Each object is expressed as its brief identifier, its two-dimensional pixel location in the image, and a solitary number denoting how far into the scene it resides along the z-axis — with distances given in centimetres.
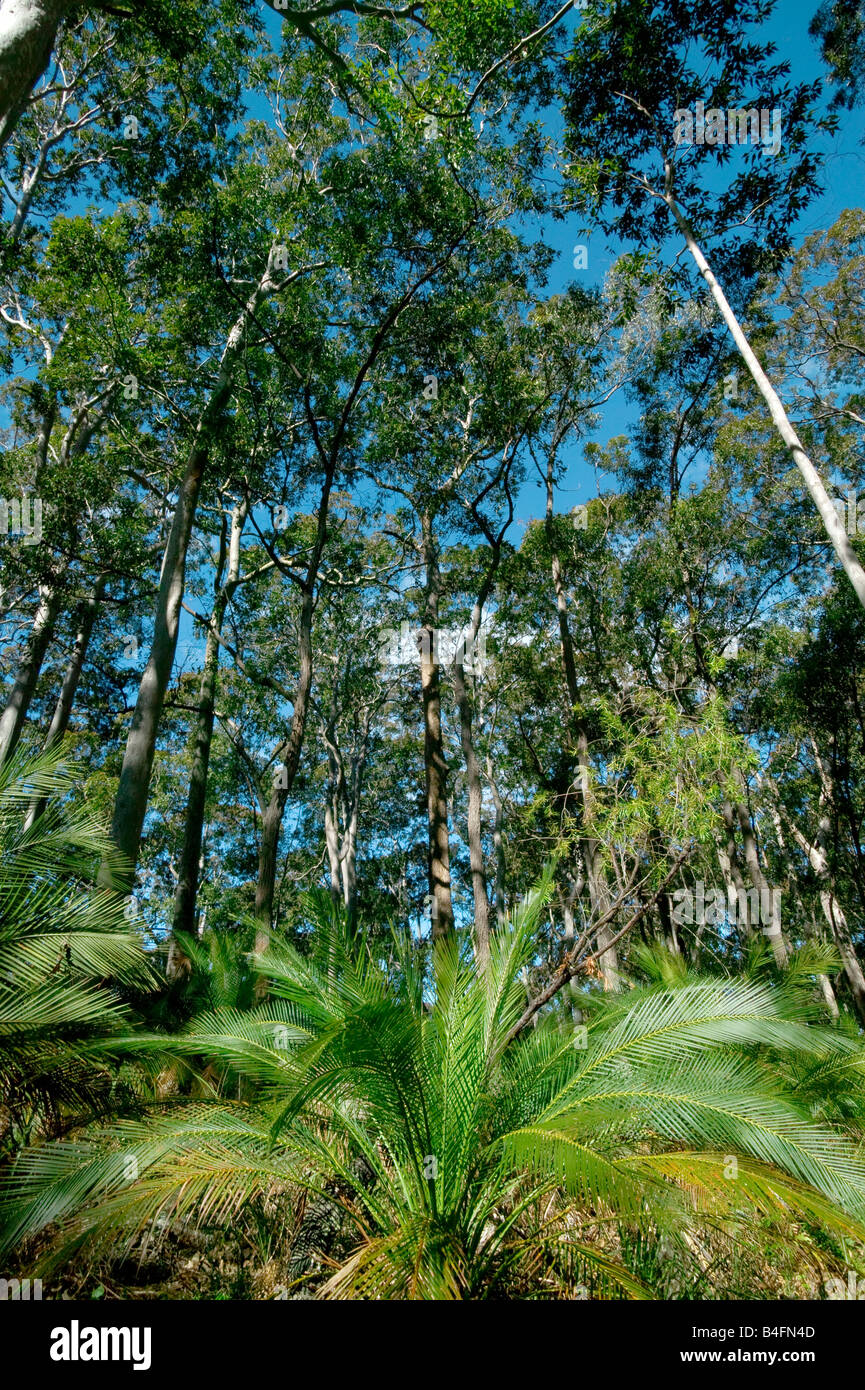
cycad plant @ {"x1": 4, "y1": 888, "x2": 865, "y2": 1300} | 269
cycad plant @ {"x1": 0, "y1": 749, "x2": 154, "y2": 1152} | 323
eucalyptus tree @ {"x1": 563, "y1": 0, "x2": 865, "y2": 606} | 861
